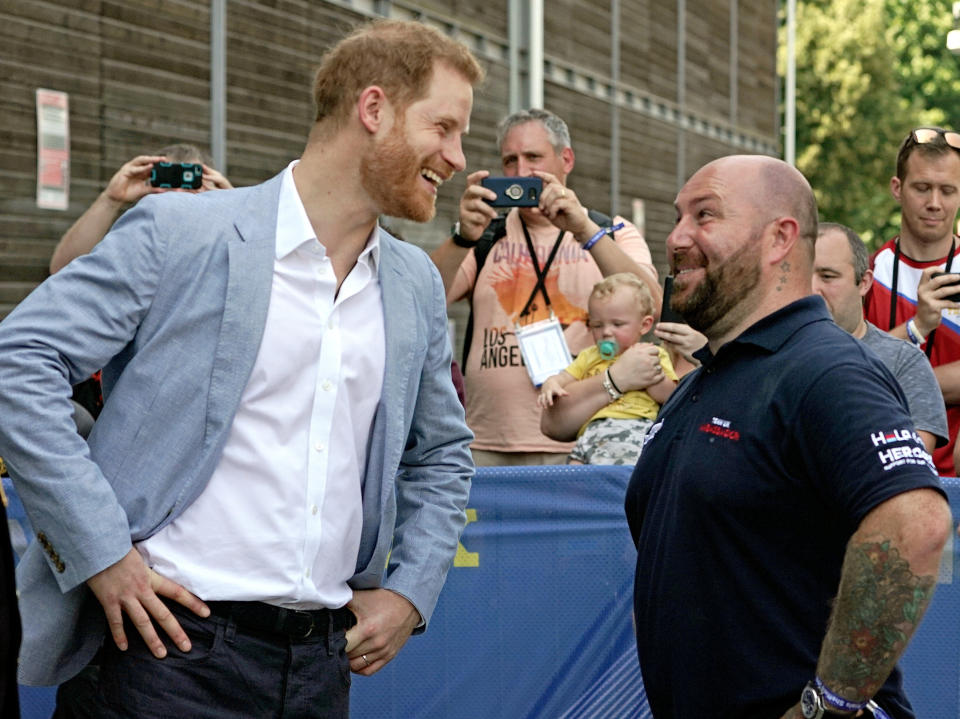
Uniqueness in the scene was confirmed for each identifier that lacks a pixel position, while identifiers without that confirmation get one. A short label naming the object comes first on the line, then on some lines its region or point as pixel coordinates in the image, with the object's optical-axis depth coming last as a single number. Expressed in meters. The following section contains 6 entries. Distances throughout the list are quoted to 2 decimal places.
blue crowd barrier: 4.73
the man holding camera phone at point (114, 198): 5.42
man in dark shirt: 2.42
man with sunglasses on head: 5.59
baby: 5.18
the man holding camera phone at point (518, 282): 5.79
